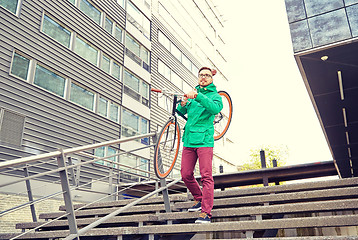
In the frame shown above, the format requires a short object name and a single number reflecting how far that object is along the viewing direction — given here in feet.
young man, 12.06
